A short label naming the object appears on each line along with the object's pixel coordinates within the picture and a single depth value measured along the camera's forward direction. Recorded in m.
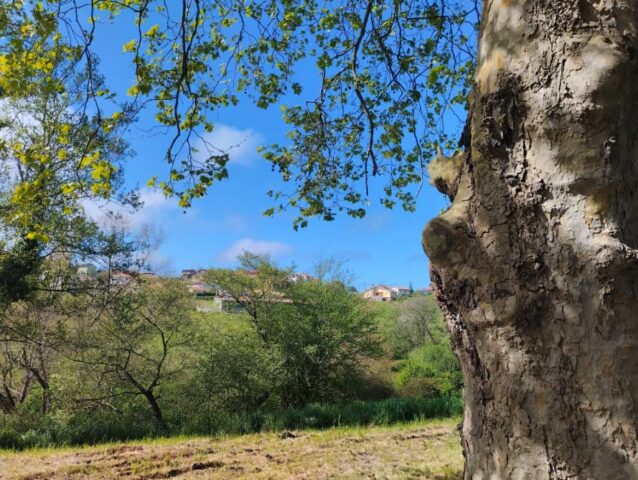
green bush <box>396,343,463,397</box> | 20.52
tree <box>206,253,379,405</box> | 16.17
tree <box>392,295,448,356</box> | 26.32
